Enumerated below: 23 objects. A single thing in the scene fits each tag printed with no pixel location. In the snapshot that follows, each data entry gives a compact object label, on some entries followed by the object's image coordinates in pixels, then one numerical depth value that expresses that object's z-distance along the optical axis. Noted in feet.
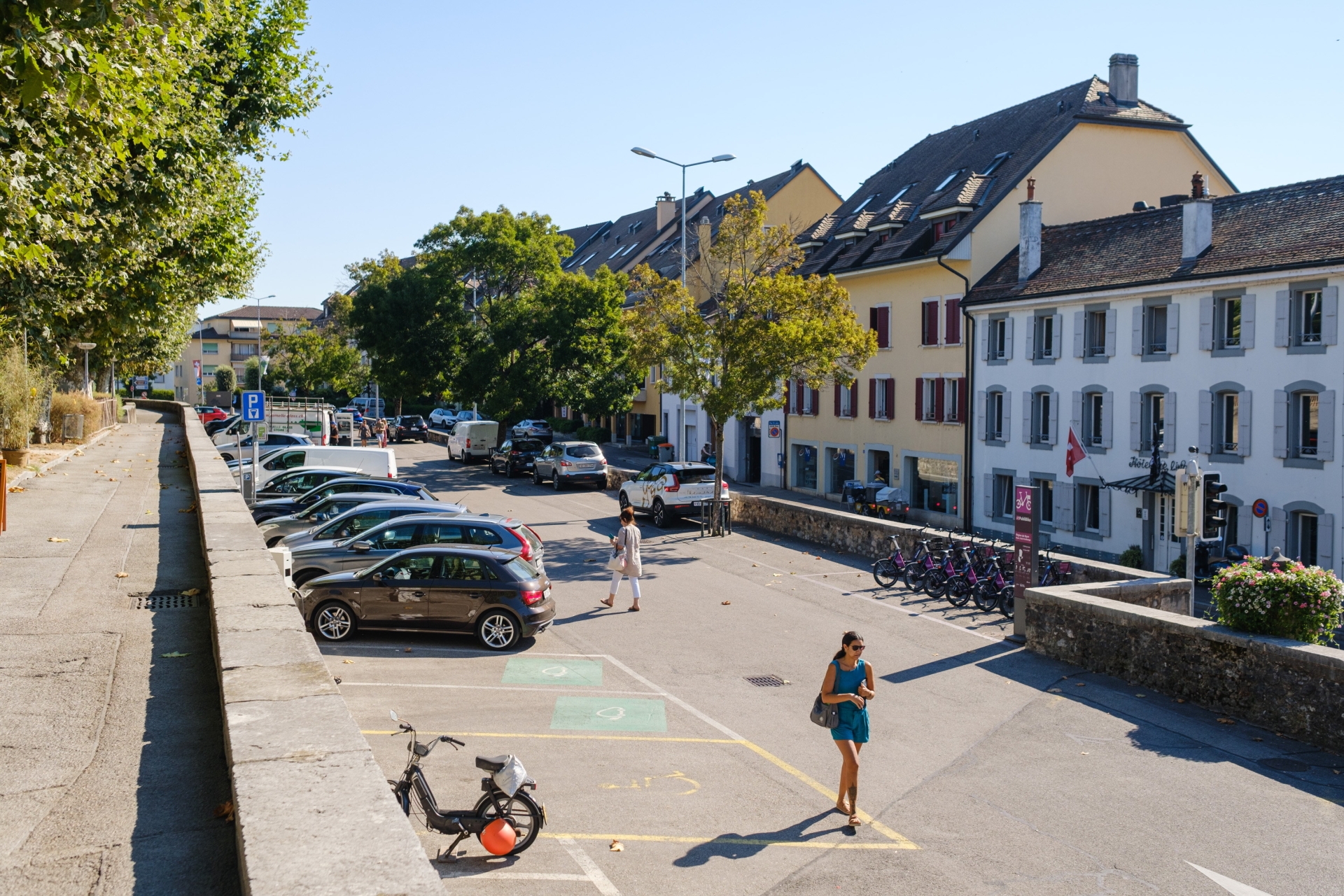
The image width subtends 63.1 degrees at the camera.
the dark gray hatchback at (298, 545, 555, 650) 49.01
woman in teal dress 29.43
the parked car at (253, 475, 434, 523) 74.54
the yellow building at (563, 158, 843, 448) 183.01
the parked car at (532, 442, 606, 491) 125.80
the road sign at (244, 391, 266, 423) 78.33
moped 24.82
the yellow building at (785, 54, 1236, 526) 118.21
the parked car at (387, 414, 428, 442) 212.02
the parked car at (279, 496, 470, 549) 58.75
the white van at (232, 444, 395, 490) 92.43
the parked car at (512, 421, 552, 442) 189.88
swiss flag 73.31
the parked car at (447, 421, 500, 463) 158.71
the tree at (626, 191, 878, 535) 92.68
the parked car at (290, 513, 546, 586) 54.34
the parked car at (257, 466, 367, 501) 82.43
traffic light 47.91
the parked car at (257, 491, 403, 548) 66.03
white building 82.53
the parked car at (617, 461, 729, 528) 97.45
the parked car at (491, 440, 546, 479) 142.10
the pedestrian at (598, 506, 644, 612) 60.18
